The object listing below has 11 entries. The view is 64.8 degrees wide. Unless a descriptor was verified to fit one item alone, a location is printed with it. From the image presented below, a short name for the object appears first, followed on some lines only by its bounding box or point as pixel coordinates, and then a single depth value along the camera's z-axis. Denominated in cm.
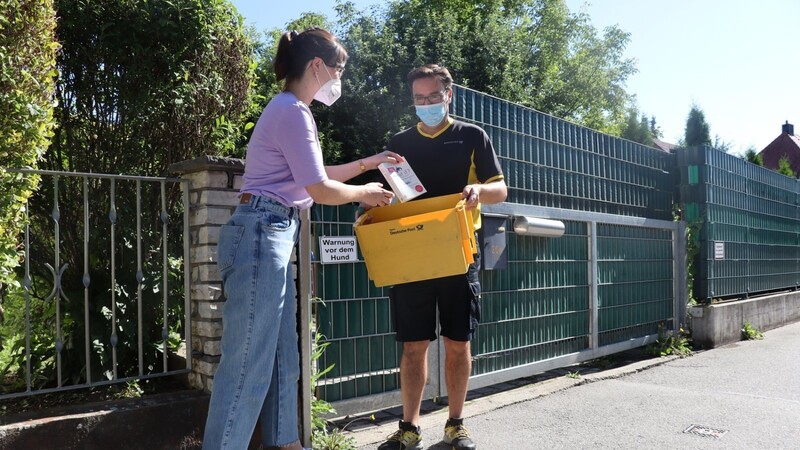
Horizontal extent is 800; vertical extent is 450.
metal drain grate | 393
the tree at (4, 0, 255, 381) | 404
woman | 235
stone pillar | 344
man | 350
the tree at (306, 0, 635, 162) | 1708
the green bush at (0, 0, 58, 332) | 307
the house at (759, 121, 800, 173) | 4243
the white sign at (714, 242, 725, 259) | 850
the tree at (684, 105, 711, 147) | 3409
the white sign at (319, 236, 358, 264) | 408
